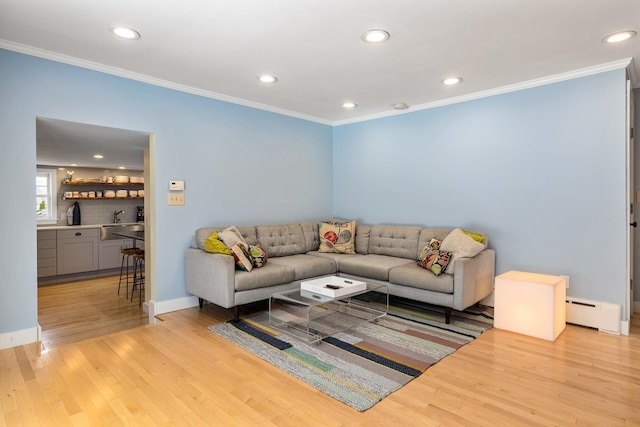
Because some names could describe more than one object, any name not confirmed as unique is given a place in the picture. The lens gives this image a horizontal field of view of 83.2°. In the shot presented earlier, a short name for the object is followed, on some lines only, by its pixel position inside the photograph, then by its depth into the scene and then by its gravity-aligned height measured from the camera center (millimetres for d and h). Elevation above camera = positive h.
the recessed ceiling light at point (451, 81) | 3658 +1310
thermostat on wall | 3883 +238
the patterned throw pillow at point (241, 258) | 3578 -507
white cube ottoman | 3102 -876
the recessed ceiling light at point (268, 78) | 3615 +1318
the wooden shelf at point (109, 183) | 6789 +477
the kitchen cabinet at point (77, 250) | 5816 -705
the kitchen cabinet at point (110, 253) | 6242 -798
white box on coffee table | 3232 -748
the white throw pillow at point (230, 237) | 3704 -319
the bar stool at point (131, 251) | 4778 -590
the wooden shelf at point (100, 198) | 6754 +187
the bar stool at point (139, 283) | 4695 -1096
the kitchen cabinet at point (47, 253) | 5609 -719
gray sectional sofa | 3441 -645
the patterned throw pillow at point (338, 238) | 4809 -416
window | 6613 +230
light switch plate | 3893 +91
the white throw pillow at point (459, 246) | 3566 -400
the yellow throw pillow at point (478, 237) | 3844 -323
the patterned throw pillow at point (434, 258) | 3557 -526
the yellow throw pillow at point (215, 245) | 3637 -393
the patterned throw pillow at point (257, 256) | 3742 -515
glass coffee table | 3273 -1138
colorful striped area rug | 2389 -1154
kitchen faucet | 7364 -207
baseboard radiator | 3268 -1007
